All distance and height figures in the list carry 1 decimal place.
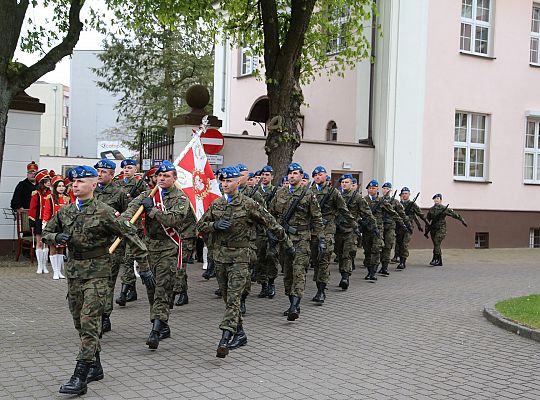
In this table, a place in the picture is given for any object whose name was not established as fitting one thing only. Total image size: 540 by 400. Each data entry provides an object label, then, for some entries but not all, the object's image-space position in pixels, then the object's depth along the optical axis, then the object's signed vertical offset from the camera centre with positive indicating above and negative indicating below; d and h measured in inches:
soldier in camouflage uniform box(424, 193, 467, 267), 679.7 -38.1
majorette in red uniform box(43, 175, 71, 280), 512.7 -20.6
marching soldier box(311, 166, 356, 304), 424.5 -21.9
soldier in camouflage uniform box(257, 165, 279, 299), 443.5 -56.8
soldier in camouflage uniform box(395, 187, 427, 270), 641.6 -40.8
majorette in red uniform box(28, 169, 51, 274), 524.4 -30.7
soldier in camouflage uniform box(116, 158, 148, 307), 394.9 -51.3
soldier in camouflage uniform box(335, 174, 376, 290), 494.0 -43.9
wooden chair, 571.2 -48.3
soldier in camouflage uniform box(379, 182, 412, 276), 595.8 -32.3
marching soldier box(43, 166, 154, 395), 241.1 -25.1
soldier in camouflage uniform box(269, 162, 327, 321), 384.5 -22.3
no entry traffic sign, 667.4 +40.3
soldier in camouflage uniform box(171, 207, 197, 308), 413.4 -37.1
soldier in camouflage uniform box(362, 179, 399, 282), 555.8 -36.8
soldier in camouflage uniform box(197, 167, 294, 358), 298.4 -23.3
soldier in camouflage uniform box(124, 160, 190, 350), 301.3 -26.1
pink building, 820.0 +94.7
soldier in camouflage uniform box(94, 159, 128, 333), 375.6 -6.5
